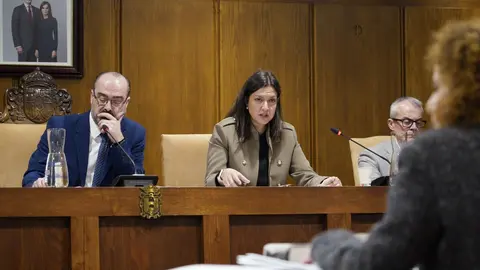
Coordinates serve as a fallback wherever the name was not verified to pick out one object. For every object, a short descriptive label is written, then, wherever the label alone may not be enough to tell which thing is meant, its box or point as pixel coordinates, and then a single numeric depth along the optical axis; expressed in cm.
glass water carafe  505
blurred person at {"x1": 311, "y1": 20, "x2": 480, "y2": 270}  192
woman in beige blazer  651
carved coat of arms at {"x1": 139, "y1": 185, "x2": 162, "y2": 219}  464
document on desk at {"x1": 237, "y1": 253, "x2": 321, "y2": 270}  206
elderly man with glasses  732
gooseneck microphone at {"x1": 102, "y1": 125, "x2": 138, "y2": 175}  596
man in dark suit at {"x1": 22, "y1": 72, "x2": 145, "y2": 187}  610
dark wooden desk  456
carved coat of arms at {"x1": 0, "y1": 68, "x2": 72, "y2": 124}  807
